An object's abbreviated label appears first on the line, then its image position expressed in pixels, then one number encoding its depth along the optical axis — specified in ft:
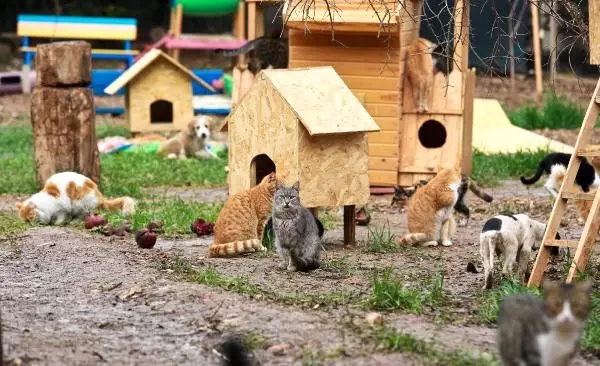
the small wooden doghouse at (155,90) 51.24
